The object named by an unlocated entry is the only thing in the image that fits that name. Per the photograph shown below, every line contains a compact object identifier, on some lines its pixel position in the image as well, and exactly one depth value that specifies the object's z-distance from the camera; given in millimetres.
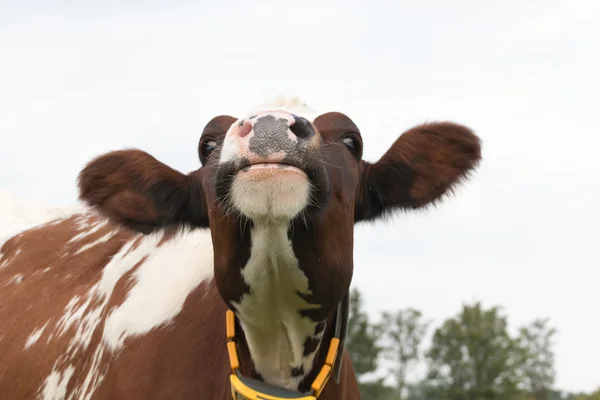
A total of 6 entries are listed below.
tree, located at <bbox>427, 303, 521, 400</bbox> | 52000
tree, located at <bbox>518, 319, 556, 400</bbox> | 75750
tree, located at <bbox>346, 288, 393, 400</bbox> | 56656
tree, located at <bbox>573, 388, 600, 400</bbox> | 52781
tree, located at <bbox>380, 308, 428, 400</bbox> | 70188
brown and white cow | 3242
